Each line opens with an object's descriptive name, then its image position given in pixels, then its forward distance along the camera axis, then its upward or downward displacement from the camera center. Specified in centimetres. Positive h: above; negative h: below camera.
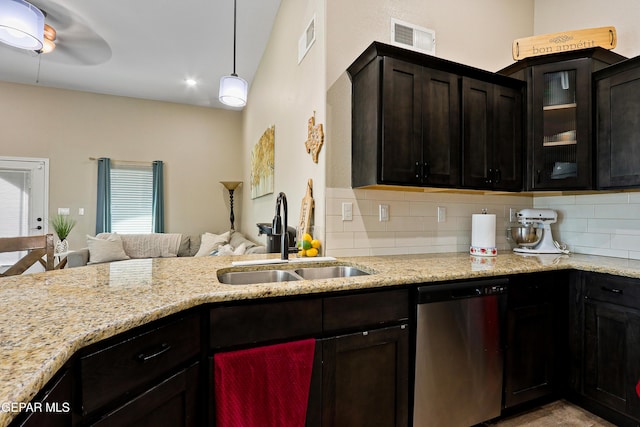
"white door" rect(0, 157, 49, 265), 484 +25
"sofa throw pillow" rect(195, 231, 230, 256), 460 -44
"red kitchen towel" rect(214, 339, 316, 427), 115 -68
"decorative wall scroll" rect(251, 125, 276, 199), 364 +68
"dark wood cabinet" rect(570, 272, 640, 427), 166 -74
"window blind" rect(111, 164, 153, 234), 542 +28
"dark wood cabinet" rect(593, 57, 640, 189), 192 +61
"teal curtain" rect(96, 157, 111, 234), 523 +25
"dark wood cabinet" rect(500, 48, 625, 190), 212 +72
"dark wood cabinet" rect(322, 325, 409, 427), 134 -75
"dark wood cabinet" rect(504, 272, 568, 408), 175 -72
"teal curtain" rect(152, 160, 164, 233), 554 +29
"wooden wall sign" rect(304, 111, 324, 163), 213 +56
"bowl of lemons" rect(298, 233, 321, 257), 204 -21
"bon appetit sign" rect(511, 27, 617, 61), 211 +125
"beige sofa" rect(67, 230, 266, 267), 419 -50
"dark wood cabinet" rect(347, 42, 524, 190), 182 +62
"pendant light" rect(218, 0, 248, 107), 284 +117
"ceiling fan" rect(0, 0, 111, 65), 317 +211
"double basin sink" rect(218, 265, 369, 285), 170 -35
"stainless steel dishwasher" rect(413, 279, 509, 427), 152 -72
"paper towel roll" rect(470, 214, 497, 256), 225 -14
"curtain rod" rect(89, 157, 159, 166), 541 +94
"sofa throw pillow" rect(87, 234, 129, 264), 427 -53
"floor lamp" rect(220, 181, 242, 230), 584 +53
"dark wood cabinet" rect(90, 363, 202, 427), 88 -61
